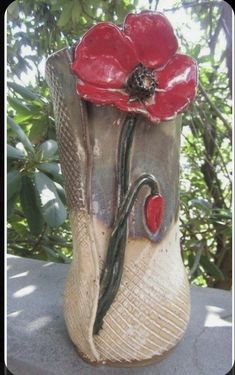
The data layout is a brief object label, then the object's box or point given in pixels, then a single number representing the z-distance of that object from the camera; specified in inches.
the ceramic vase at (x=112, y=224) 18.5
